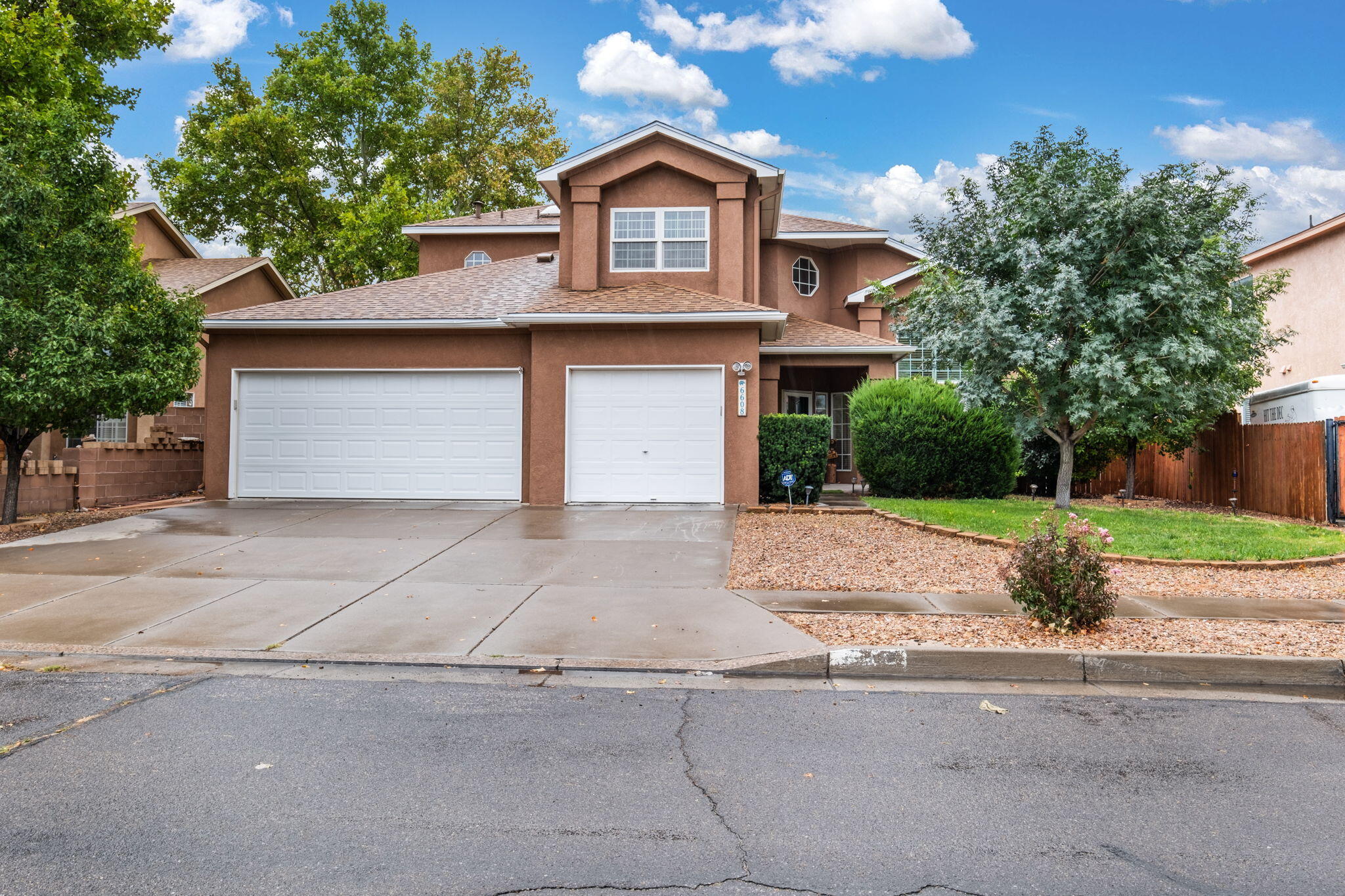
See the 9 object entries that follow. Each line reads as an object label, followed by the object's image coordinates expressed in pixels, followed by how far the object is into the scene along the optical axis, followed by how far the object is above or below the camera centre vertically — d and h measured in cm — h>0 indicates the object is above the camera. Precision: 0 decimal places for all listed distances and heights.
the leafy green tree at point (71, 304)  1104 +229
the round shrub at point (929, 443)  1541 +52
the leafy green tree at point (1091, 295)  1256 +279
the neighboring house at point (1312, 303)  2147 +466
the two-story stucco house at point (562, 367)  1433 +182
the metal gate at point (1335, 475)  1304 -3
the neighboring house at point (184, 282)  1859 +526
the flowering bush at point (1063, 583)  622 -85
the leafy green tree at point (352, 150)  3094 +1275
